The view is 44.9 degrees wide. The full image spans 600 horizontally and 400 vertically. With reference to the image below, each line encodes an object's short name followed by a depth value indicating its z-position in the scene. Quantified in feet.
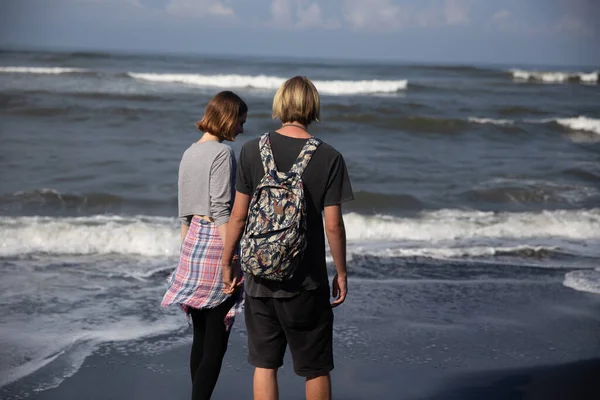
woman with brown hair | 11.20
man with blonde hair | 9.78
